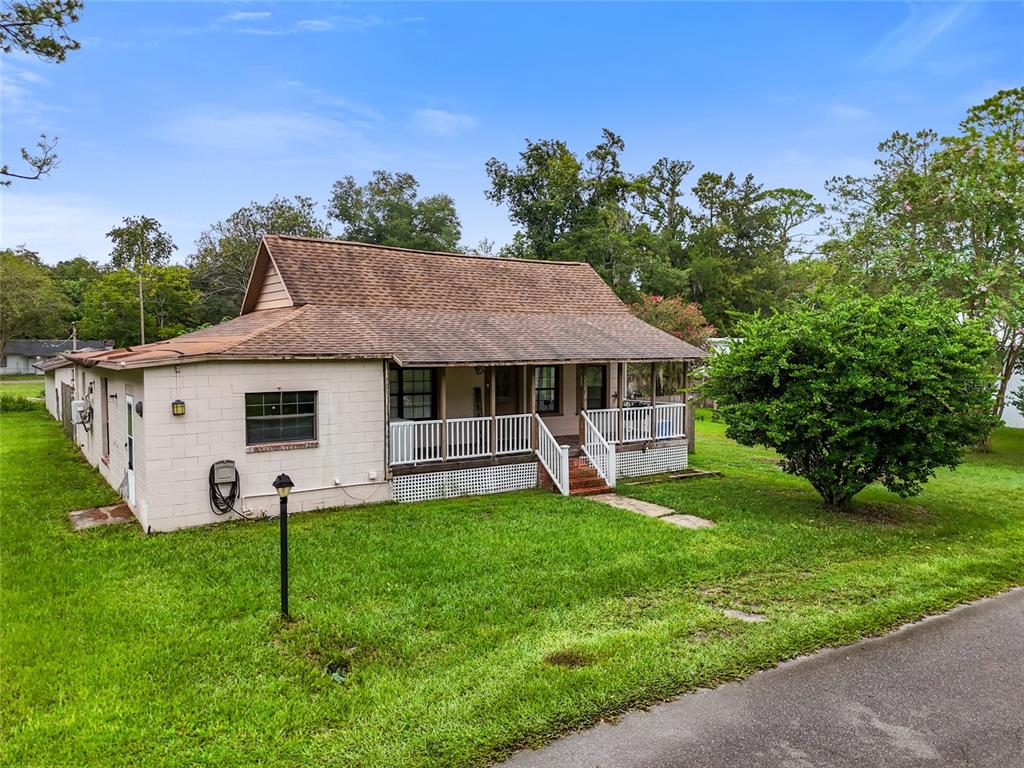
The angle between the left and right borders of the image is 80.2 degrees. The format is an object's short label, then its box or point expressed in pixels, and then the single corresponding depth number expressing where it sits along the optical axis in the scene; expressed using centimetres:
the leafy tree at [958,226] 1838
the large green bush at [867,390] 927
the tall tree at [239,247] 4125
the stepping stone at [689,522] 970
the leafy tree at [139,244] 5141
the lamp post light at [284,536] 582
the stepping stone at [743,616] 610
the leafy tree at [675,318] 2755
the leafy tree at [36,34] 934
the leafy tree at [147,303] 3922
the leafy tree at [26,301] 4359
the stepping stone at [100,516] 943
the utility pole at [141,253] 4966
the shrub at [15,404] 2700
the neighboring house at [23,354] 6412
